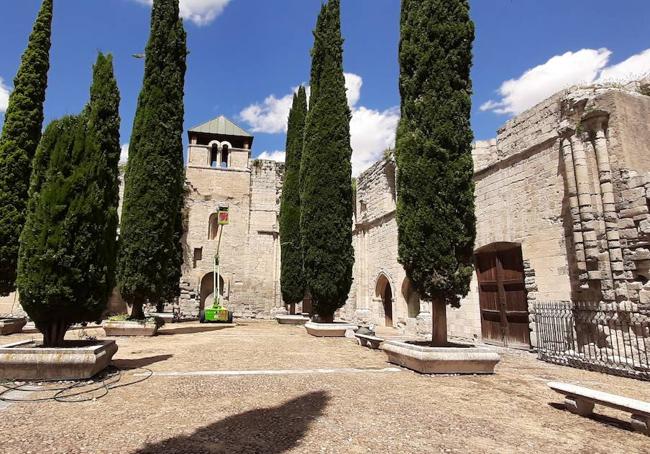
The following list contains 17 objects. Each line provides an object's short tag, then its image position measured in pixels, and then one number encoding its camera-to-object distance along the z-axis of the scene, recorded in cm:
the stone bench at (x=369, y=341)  808
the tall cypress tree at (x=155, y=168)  1044
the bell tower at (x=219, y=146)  2327
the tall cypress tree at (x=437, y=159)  623
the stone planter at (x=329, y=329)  1019
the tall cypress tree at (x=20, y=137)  1035
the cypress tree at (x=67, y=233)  498
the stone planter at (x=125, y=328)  952
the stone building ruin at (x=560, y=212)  666
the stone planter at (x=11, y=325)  980
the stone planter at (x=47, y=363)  458
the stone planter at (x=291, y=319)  1562
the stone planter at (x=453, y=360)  545
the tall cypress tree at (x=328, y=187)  1082
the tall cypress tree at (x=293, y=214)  1708
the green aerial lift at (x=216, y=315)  1568
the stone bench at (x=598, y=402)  323
